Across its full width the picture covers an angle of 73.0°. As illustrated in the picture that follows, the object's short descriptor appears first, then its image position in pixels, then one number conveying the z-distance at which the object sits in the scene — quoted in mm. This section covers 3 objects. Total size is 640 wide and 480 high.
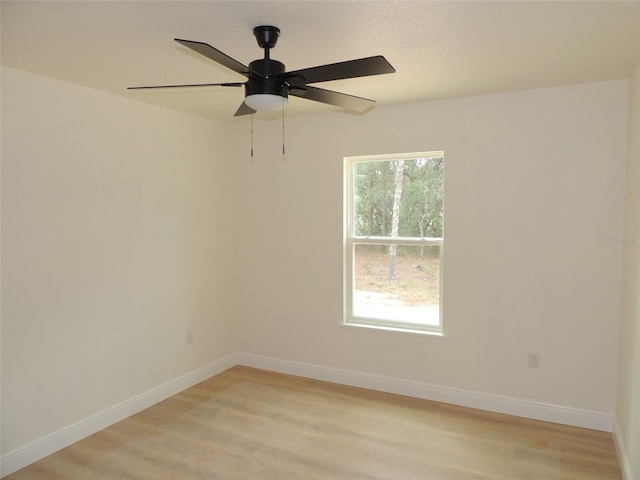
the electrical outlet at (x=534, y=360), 3238
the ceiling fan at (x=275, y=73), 1734
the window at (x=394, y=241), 3668
